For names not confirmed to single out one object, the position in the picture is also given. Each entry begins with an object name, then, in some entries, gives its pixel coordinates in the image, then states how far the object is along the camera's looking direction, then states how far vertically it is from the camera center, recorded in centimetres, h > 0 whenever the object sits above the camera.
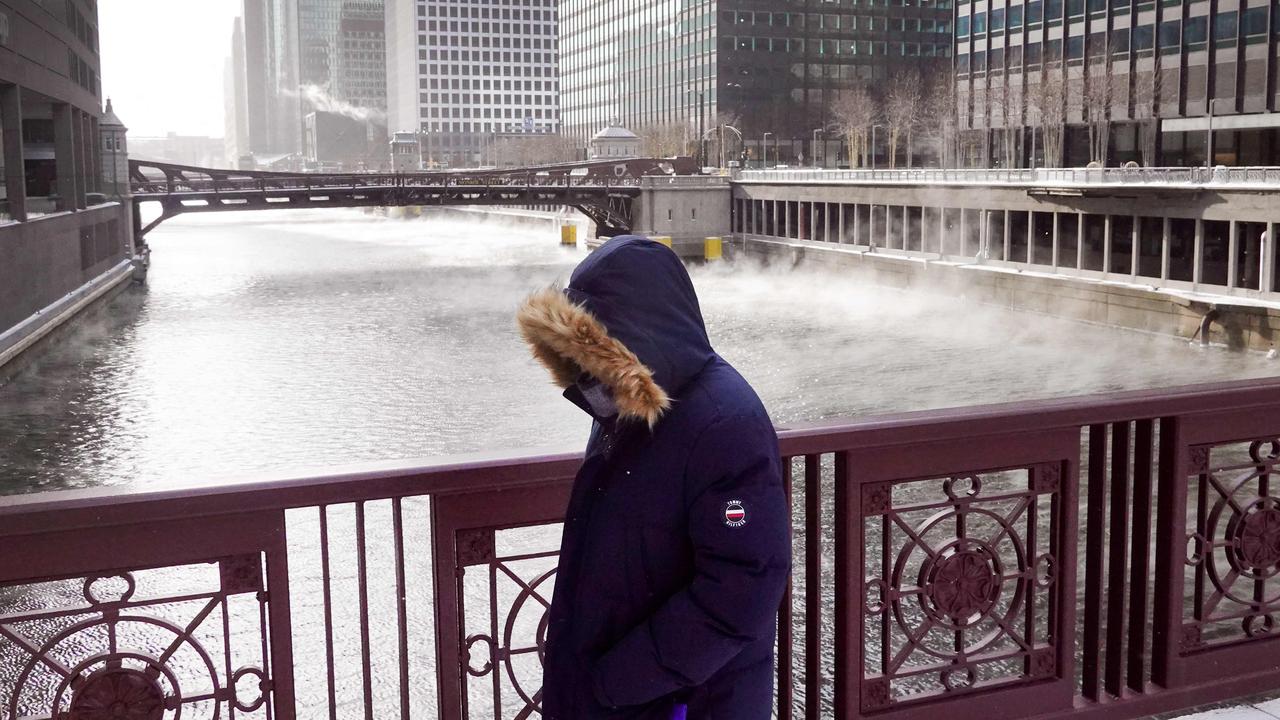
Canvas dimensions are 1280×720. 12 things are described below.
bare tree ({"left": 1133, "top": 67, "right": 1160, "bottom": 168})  6606 +525
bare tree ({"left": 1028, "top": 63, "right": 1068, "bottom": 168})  7169 +562
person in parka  285 -69
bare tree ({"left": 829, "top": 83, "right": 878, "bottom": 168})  10781 +807
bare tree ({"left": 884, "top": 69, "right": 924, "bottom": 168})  9956 +834
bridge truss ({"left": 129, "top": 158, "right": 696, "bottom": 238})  7838 +136
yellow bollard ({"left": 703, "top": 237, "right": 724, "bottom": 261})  8338 -250
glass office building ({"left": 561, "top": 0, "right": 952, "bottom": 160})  11625 +1445
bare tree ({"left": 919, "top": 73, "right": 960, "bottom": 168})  8350 +643
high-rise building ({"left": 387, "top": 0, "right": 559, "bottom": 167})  19425 +2246
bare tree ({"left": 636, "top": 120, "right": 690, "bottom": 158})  12231 +703
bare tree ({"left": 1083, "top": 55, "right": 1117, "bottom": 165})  6875 +593
